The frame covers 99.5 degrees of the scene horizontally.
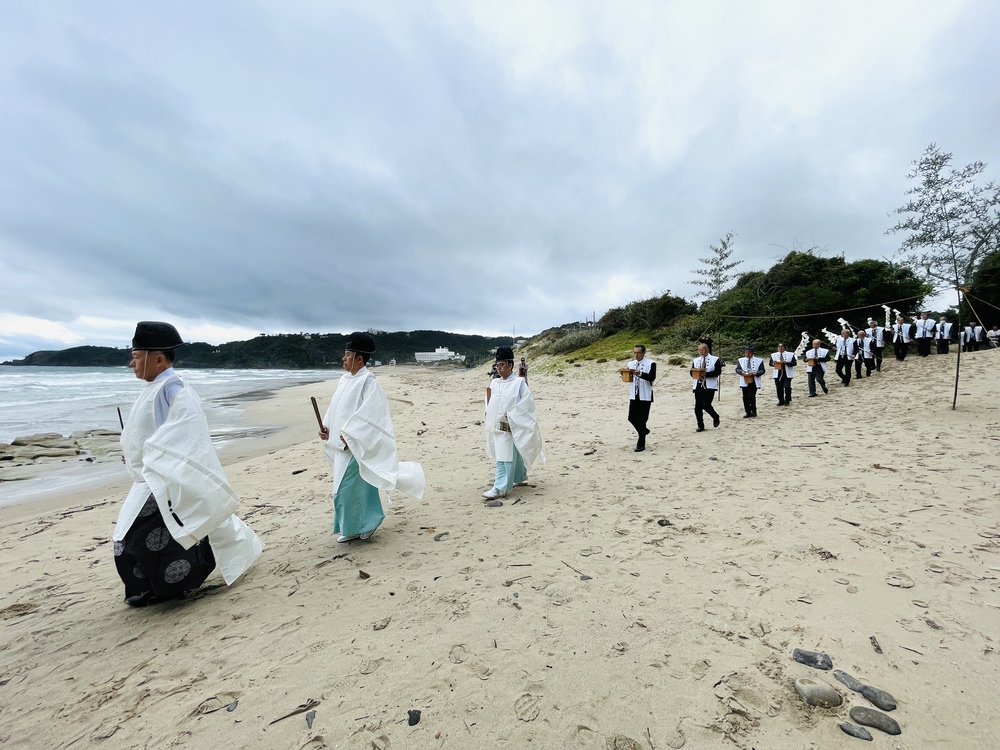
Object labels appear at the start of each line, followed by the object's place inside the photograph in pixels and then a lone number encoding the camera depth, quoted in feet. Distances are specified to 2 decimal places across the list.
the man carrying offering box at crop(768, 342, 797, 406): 40.14
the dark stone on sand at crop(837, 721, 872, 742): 6.60
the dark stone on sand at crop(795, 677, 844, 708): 7.21
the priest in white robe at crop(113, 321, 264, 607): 10.16
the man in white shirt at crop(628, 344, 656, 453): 27.45
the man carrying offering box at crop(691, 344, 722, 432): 32.40
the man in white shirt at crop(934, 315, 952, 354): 57.16
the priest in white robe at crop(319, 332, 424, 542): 13.97
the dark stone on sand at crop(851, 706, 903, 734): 6.71
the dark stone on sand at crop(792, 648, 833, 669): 8.11
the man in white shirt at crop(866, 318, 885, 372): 51.51
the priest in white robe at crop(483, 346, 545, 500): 19.54
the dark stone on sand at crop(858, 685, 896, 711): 7.11
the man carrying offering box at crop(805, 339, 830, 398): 43.83
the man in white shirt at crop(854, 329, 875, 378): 48.60
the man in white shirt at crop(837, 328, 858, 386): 47.01
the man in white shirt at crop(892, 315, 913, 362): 55.98
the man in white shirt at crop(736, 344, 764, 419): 36.76
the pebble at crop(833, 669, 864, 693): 7.51
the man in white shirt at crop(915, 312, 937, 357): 55.88
